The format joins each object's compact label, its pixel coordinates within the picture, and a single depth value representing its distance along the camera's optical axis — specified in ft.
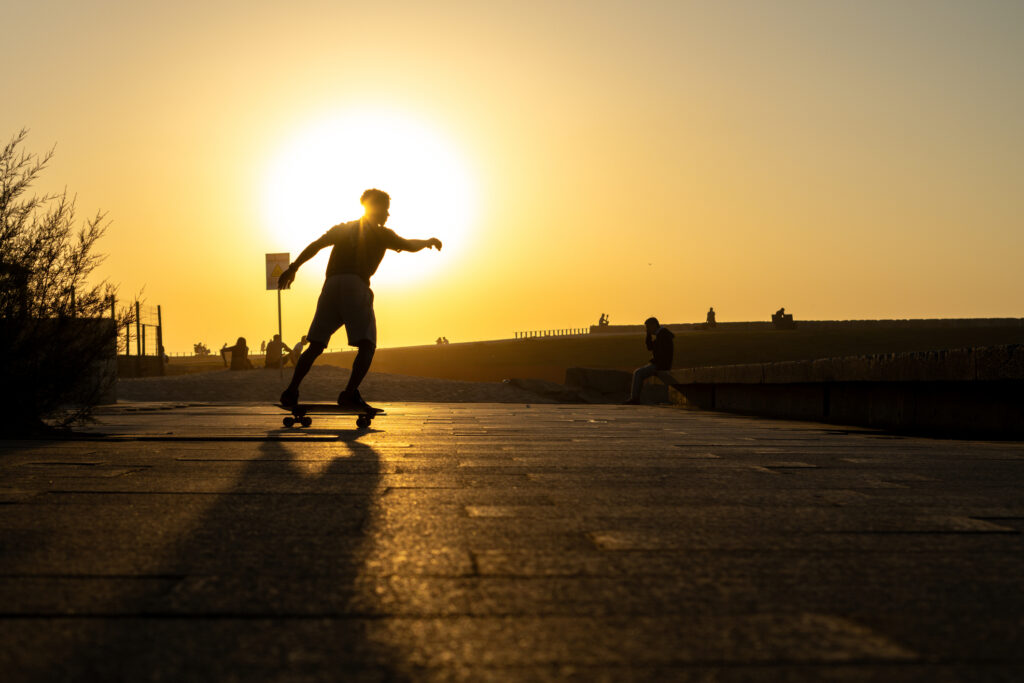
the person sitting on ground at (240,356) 111.24
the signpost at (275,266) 73.82
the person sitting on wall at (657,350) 65.46
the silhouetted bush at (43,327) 24.53
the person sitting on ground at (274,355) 104.92
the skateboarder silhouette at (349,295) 29.32
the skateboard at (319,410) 29.96
